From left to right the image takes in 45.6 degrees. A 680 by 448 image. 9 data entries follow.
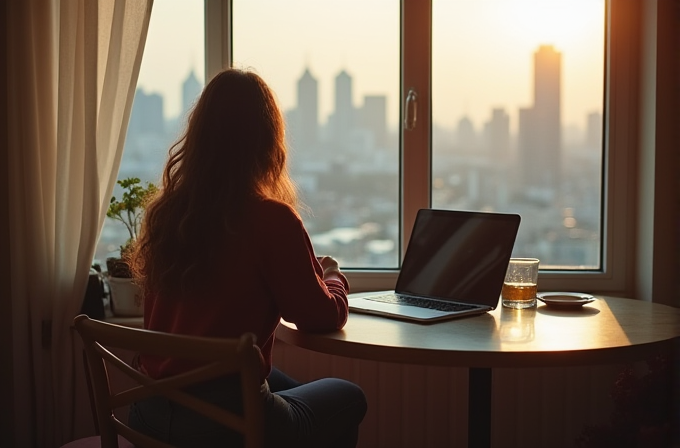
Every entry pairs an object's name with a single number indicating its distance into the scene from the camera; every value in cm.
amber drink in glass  196
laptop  190
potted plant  248
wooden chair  130
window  262
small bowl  197
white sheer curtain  236
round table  150
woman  153
